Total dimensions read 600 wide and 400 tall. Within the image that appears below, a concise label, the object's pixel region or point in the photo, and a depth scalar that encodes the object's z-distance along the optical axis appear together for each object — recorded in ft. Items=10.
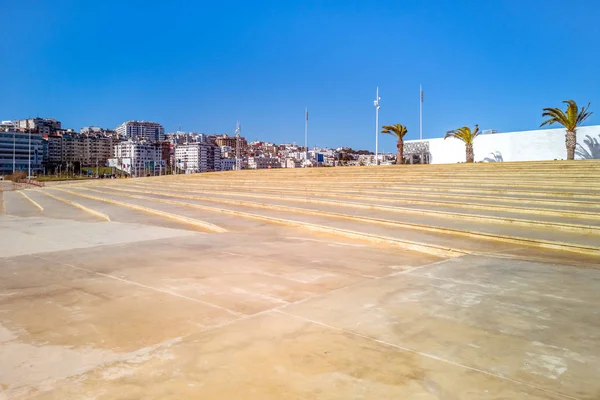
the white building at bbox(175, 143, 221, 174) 609.01
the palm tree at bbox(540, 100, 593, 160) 78.23
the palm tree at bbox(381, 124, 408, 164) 114.21
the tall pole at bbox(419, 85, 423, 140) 143.04
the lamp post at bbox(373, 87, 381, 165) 118.32
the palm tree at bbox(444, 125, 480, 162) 98.63
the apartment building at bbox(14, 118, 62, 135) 610.24
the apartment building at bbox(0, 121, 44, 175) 448.65
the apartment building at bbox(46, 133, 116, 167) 552.41
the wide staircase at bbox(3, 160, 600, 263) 23.29
